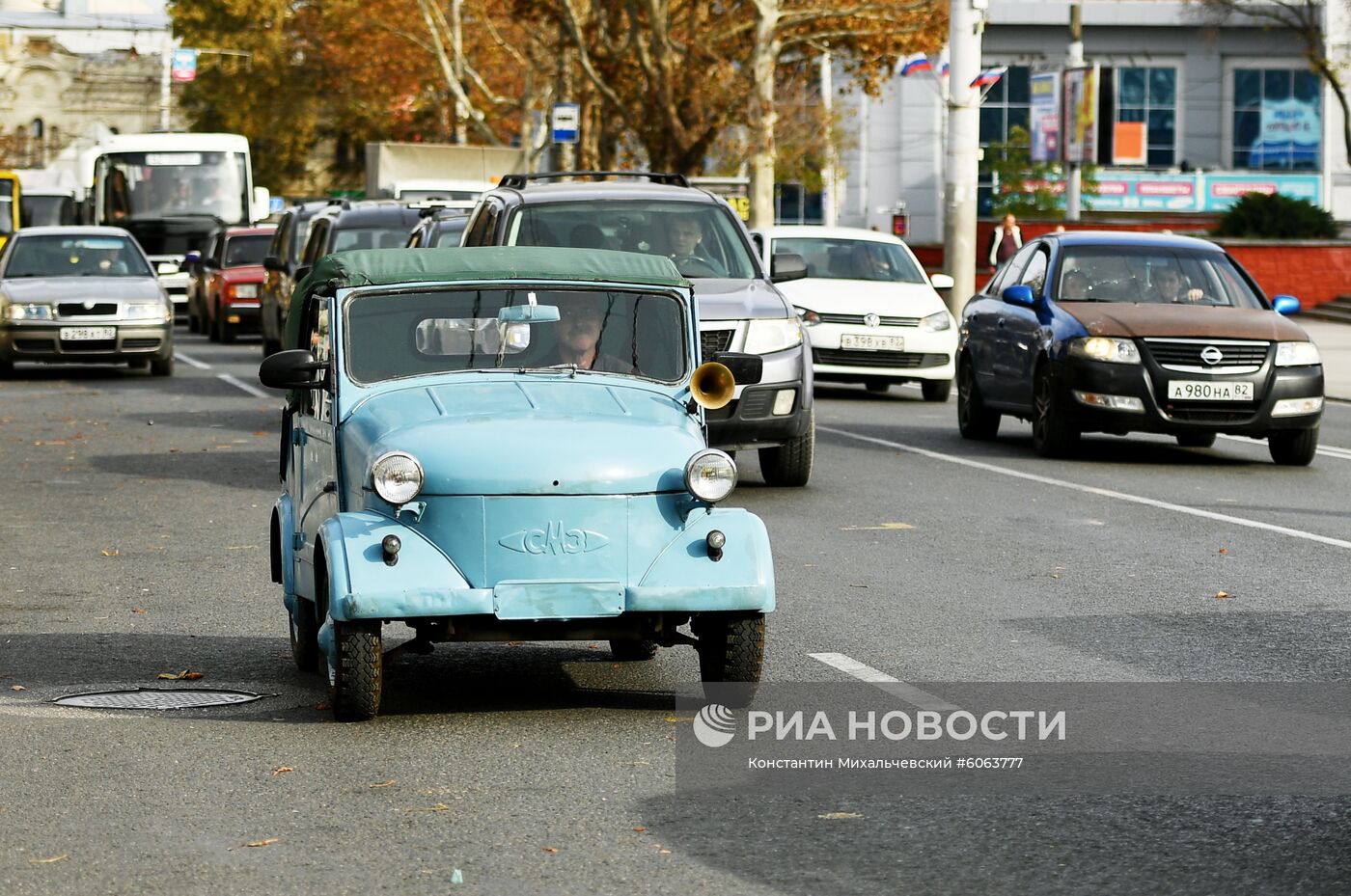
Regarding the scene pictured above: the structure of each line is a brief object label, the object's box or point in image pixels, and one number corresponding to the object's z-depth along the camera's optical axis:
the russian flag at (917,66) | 50.91
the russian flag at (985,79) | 34.42
